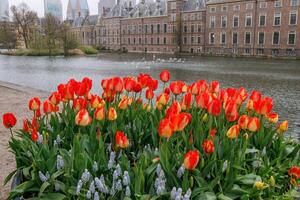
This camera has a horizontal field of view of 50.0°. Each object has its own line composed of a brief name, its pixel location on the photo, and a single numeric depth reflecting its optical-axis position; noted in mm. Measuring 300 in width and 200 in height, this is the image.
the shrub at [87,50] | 50562
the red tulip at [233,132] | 2162
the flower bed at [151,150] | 1967
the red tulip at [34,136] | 2344
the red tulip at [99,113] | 2387
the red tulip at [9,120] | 2420
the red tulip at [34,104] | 2645
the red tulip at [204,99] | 2508
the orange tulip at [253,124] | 2285
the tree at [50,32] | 47175
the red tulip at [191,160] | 1791
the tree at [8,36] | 60722
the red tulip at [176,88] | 2887
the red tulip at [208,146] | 2059
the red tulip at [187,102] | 2721
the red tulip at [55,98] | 2754
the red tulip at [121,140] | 2055
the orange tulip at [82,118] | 2258
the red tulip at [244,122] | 2314
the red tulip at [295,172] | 2273
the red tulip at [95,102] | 2650
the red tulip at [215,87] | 3178
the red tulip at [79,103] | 2738
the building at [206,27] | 42844
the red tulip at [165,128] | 1914
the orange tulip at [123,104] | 2696
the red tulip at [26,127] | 2645
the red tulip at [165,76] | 3097
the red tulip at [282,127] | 2666
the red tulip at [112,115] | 2406
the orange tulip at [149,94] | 2977
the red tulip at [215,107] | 2322
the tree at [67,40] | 46409
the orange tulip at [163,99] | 2787
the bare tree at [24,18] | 58781
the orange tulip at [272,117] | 2746
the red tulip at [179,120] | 1978
